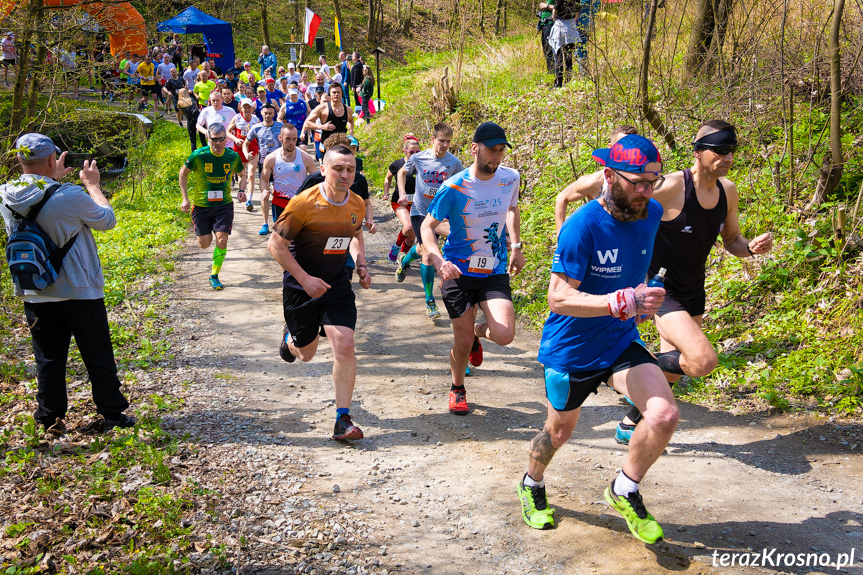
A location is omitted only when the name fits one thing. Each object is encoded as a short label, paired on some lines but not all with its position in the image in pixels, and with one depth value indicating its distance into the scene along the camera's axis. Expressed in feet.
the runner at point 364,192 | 26.63
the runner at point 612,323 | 10.76
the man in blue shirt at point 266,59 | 89.76
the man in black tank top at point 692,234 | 14.15
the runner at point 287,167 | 31.32
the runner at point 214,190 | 29.50
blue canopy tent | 90.74
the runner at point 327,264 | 16.52
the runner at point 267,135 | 40.21
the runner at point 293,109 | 56.80
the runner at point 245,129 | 45.34
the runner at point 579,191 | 17.52
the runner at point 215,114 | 45.50
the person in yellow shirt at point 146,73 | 80.53
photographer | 14.87
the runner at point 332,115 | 42.29
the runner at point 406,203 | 28.91
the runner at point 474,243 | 17.46
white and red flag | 78.18
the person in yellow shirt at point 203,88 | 67.26
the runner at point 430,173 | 25.21
